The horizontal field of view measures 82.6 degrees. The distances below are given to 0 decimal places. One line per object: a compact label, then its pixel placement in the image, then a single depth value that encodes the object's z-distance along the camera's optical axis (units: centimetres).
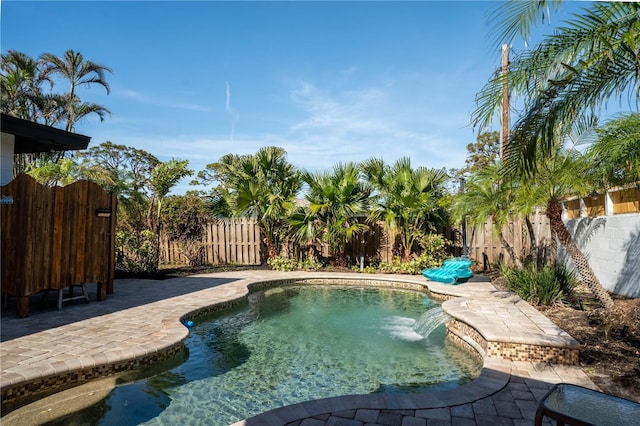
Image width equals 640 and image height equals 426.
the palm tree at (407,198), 1100
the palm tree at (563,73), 328
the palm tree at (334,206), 1151
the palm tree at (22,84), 1708
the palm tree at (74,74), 1886
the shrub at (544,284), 652
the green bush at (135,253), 1067
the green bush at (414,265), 1106
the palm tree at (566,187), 576
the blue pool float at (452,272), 941
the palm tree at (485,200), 811
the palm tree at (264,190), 1184
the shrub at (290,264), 1196
